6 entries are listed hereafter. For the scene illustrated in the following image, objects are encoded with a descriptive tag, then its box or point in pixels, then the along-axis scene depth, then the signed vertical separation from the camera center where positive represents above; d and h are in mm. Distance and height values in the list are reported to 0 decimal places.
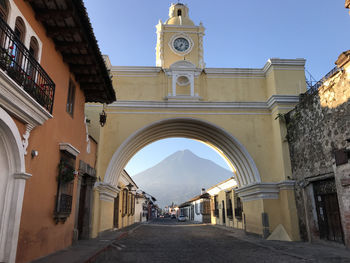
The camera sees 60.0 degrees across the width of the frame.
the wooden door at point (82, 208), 11719 +290
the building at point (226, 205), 21250 +698
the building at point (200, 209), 34347 +710
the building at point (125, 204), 19547 +829
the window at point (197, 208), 40188 +899
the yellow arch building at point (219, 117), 13961 +4647
